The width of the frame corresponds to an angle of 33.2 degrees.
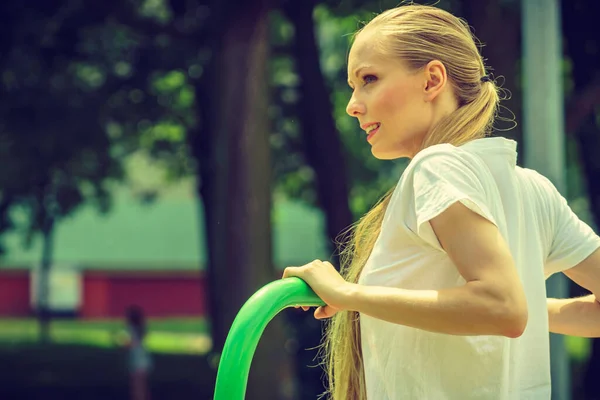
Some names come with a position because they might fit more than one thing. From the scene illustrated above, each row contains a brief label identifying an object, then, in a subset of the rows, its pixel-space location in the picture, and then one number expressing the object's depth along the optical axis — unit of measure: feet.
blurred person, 48.38
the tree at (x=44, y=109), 39.37
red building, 150.82
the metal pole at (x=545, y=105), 18.94
